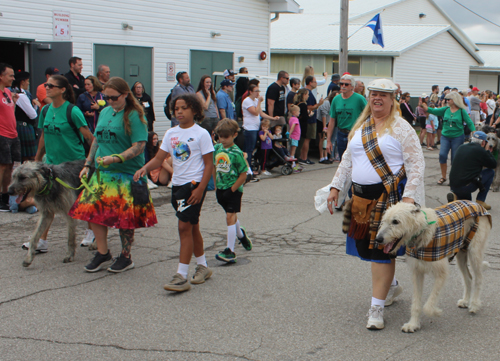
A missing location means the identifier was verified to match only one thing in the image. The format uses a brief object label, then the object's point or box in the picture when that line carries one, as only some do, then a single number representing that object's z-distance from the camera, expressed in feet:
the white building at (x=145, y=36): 42.45
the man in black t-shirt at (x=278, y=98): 42.78
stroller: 41.37
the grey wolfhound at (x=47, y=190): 18.48
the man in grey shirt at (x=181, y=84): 39.96
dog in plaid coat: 12.46
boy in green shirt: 19.20
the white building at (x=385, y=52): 107.65
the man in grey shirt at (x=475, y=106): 68.28
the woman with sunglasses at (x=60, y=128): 19.48
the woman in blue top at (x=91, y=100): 31.78
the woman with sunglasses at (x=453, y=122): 34.96
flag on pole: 58.85
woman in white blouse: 13.21
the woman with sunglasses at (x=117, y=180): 17.46
